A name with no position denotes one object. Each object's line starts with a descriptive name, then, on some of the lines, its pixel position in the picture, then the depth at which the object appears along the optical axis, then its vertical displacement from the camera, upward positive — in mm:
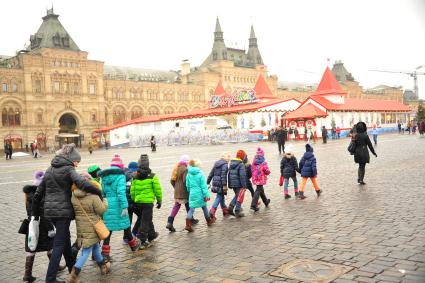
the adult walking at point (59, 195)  5141 -662
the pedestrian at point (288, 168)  10062 -901
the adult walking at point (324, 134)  32906 -393
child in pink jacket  8969 -895
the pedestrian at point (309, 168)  10070 -920
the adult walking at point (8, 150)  35306 -537
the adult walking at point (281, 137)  23766 -312
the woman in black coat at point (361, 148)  11273 -557
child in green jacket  6672 -894
